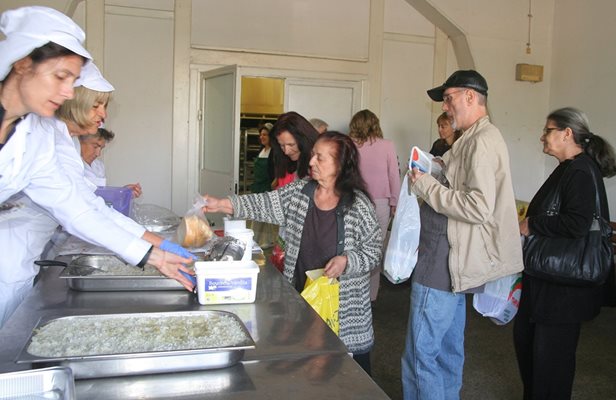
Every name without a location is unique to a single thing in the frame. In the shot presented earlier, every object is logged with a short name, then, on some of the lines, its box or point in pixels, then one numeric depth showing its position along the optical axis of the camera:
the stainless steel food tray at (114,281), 1.79
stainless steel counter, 1.15
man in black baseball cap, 2.06
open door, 4.40
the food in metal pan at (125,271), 1.89
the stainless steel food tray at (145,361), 1.15
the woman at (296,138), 2.78
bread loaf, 2.10
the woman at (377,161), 4.04
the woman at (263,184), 2.93
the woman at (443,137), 4.40
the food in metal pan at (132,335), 1.24
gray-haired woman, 2.30
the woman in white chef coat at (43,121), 1.33
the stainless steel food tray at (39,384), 0.99
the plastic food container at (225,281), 1.67
